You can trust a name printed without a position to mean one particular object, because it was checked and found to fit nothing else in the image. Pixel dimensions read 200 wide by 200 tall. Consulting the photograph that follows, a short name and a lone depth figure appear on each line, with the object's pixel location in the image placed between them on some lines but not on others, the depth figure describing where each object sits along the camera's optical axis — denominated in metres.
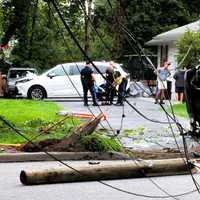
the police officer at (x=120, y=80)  29.69
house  42.26
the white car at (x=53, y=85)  34.41
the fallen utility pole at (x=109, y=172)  9.76
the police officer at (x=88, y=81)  28.25
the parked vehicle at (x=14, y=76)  38.09
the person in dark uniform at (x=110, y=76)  27.86
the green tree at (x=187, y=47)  28.17
